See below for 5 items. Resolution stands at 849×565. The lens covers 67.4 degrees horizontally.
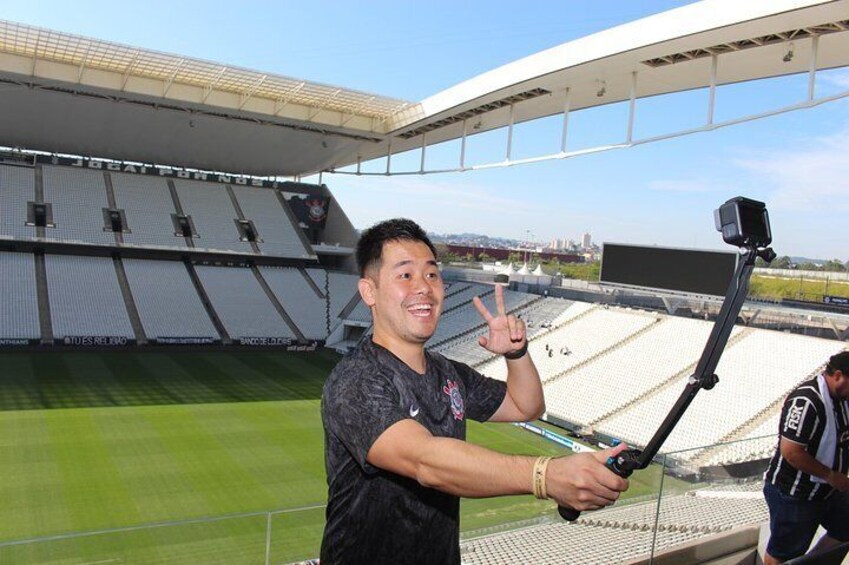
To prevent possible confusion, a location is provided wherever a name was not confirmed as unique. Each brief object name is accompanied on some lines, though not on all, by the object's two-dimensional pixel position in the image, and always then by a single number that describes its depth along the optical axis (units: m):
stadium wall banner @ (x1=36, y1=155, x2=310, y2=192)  34.03
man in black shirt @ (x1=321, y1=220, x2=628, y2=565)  1.57
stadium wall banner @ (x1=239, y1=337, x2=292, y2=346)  27.84
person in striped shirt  3.49
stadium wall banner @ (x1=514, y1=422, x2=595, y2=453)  16.31
